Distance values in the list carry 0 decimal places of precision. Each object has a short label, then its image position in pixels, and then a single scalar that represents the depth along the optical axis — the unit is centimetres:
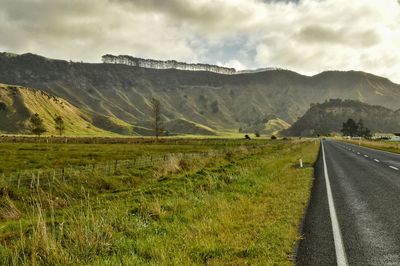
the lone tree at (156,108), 14094
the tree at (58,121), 19888
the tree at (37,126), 16700
